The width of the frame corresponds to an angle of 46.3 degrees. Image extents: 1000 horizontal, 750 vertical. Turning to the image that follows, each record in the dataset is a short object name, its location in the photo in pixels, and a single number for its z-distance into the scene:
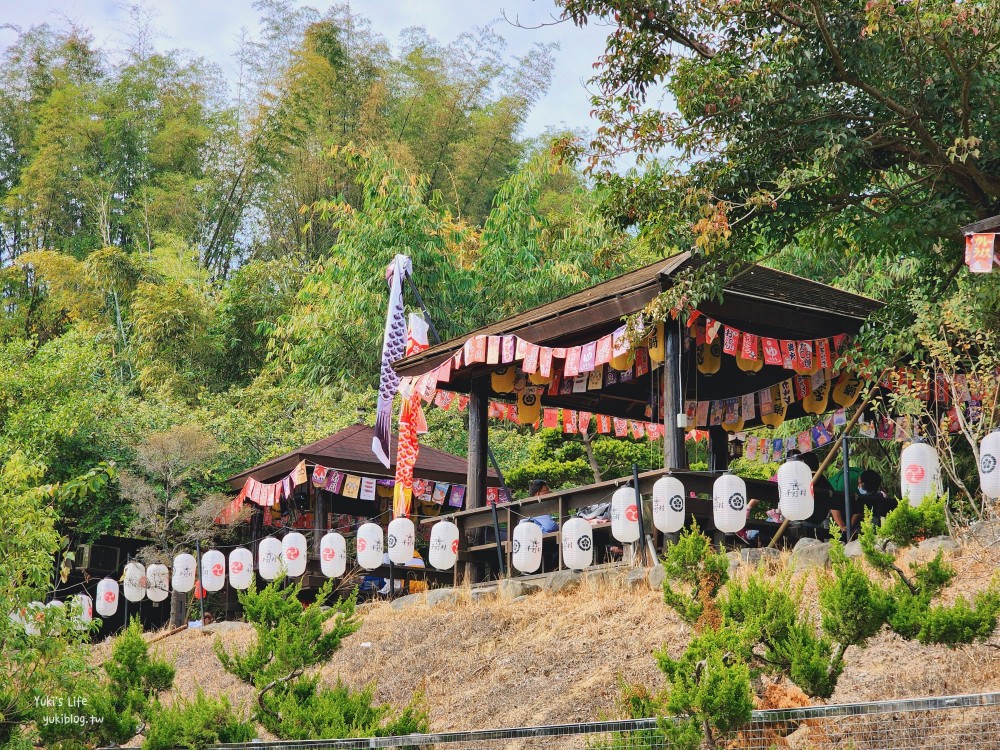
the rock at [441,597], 11.00
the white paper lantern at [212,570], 14.95
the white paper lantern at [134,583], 15.63
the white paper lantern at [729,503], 9.23
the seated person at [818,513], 10.45
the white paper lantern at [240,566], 14.69
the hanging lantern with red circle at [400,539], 12.46
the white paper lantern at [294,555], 13.80
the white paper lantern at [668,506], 9.44
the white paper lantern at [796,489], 9.09
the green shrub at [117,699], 7.11
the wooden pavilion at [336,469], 14.68
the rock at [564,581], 10.14
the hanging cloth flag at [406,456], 13.08
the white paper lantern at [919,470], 8.62
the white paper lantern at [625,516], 9.79
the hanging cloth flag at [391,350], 14.30
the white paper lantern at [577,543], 10.25
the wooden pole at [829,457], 9.59
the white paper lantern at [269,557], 14.12
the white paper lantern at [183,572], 15.20
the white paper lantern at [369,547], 12.88
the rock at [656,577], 9.15
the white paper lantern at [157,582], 15.48
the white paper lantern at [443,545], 11.66
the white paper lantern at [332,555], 13.13
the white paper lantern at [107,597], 16.09
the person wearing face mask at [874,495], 10.65
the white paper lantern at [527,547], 10.67
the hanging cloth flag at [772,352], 10.53
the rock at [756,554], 8.81
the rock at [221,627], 13.55
